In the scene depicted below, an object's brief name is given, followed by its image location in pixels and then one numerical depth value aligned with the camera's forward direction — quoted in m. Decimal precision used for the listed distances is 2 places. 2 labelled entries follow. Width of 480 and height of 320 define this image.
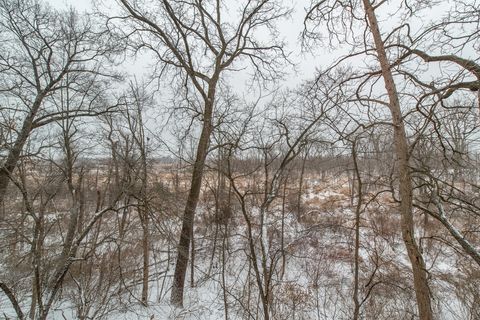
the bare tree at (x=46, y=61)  7.73
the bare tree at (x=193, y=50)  6.46
